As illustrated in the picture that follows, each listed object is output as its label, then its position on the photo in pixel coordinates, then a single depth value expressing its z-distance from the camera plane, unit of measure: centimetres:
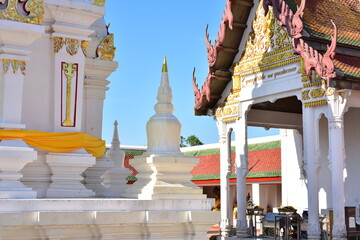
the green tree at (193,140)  6244
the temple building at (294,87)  1257
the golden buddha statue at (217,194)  2706
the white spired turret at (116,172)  790
